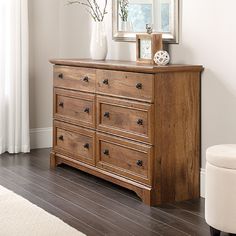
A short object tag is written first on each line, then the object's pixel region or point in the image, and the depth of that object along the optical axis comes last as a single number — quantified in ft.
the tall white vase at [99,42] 15.38
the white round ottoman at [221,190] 10.02
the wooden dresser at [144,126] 12.32
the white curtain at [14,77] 17.28
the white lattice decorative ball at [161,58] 13.11
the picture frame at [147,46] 13.38
